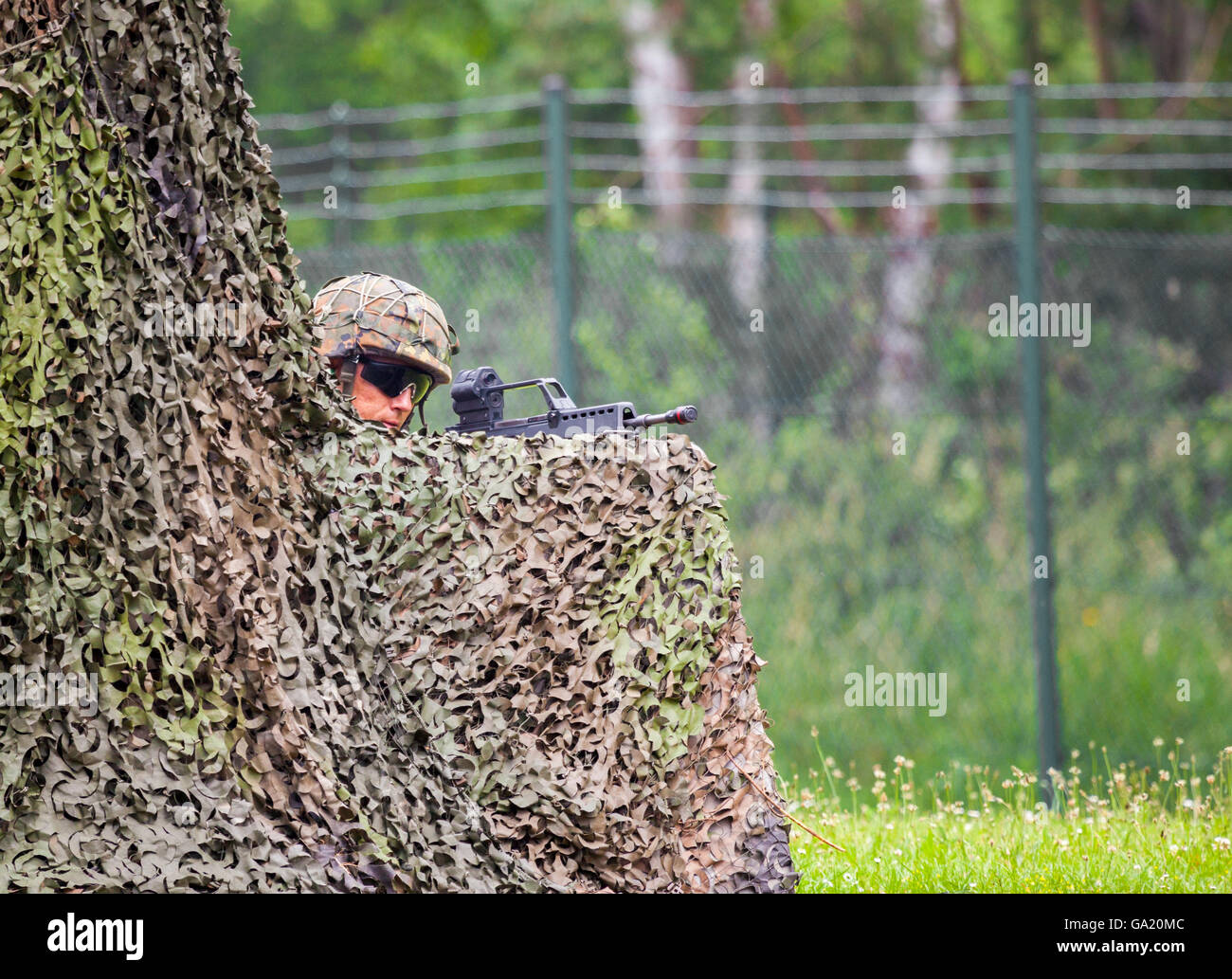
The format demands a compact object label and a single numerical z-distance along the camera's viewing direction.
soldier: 9.34
